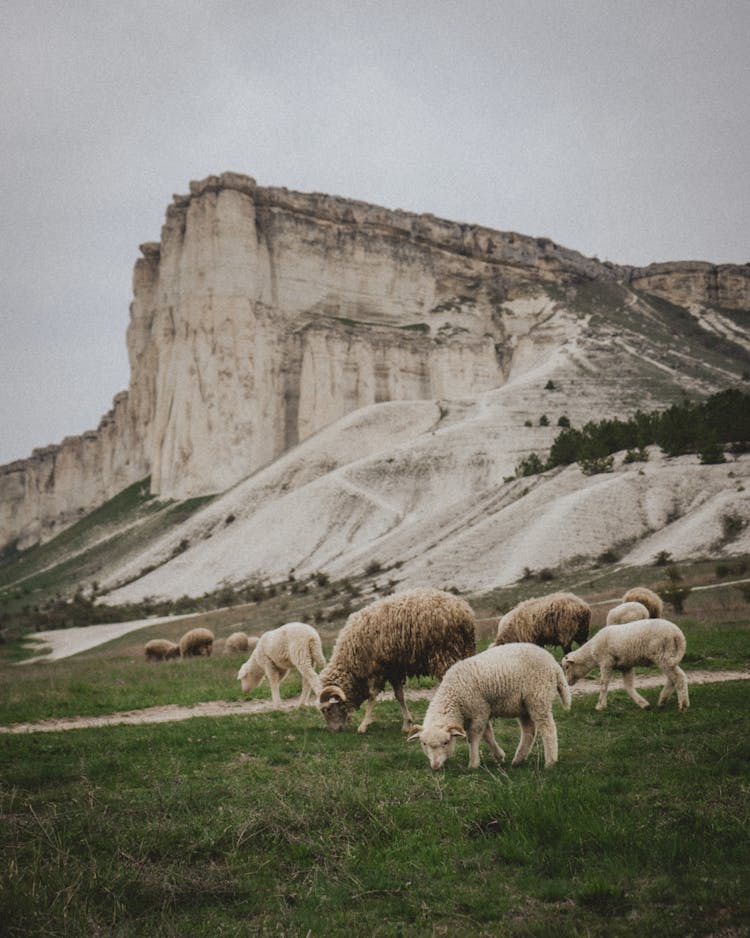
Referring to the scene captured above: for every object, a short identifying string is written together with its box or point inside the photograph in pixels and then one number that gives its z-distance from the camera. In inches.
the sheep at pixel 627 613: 574.6
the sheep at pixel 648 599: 739.4
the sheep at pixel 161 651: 1098.7
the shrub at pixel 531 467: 2218.3
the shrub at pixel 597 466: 1934.1
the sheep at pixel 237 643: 1053.2
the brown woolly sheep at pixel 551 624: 565.9
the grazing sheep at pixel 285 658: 536.6
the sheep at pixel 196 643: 1061.8
